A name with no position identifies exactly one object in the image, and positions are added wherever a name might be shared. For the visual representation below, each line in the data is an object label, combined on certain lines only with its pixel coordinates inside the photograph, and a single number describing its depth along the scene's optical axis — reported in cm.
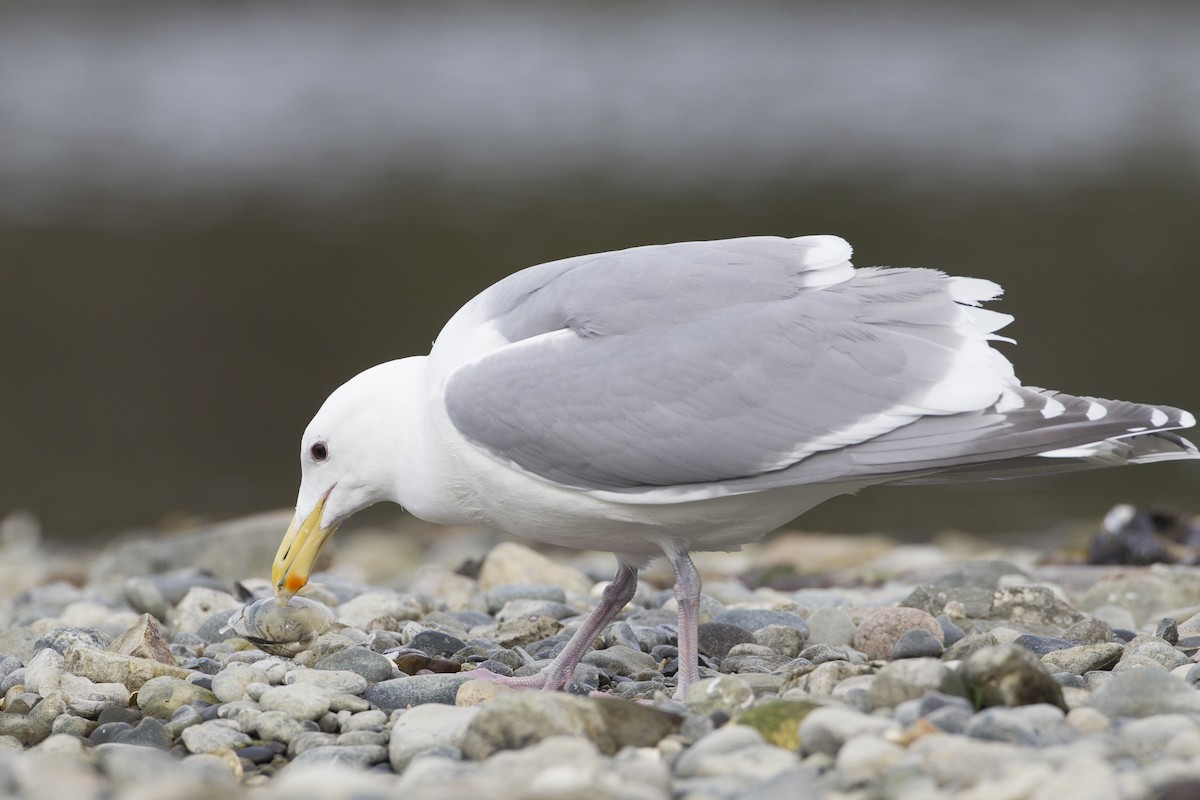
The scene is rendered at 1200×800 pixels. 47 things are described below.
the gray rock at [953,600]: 1248
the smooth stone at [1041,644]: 1100
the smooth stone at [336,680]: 1034
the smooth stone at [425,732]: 908
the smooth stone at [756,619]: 1217
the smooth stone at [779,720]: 863
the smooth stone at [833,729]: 837
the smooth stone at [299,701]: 991
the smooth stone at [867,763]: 788
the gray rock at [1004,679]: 884
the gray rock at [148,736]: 970
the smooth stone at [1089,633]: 1134
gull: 991
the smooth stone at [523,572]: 1512
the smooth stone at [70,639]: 1173
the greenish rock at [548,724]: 864
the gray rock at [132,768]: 802
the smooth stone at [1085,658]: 1046
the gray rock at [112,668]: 1082
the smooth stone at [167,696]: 1030
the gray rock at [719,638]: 1153
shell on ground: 1174
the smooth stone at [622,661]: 1129
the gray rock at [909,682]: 897
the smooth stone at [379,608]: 1318
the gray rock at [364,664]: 1073
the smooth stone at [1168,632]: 1143
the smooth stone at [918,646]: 1078
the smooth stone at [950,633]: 1142
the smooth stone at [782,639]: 1153
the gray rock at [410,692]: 1023
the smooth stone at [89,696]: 1030
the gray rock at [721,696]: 936
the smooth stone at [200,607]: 1320
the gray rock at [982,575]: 1381
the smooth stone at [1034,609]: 1233
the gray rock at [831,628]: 1158
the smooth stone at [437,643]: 1158
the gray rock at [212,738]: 952
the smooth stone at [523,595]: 1382
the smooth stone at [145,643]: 1123
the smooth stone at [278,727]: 969
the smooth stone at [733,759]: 812
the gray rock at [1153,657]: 1053
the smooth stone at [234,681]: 1047
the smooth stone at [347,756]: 920
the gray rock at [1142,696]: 894
